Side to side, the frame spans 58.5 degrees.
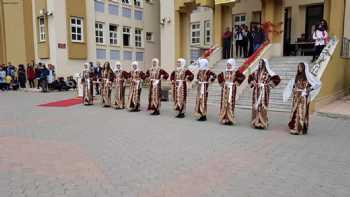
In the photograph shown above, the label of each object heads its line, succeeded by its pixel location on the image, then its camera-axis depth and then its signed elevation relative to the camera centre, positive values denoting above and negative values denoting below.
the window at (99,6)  22.51 +4.97
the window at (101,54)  22.98 +1.51
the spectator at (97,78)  13.36 -0.15
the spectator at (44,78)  18.66 -0.20
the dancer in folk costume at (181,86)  10.01 -0.38
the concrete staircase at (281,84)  11.44 -0.42
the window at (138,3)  25.45 +5.82
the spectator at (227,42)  17.34 +1.77
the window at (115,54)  24.01 +1.53
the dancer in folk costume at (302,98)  7.70 -0.60
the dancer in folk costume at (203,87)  9.48 -0.39
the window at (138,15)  25.53 +4.90
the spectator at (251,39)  16.69 +1.88
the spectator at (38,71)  19.42 +0.22
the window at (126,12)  24.52 +4.91
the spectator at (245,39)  16.92 +1.90
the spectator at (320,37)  12.70 +1.50
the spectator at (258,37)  16.26 +1.91
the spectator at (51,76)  19.16 -0.09
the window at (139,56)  25.81 +1.51
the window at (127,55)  24.88 +1.54
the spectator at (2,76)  19.36 -0.08
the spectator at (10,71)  19.80 +0.23
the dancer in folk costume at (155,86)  10.65 -0.40
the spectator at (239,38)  16.91 +1.96
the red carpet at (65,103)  12.85 -1.22
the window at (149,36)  26.89 +3.25
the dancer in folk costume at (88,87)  13.00 -0.53
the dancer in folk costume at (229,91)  8.88 -0.49
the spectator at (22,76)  20.00 -0.09
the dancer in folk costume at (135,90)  11.35 -0.57
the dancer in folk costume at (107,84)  12.42 -0.38
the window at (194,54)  23.51 +1.53
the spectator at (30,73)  19.92 +0.10
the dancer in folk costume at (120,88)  11.96 -0.53
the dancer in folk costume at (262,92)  8.34 -0.49
